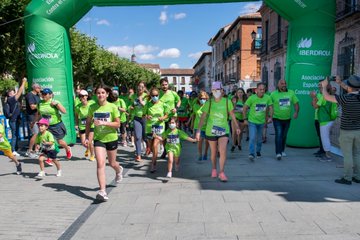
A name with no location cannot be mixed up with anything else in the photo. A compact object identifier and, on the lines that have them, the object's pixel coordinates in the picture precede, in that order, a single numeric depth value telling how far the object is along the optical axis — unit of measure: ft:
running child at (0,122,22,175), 20.30
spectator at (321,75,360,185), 17.29
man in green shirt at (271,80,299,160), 24.90
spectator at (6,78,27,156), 28.91
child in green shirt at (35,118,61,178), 20.56
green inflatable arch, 28.45
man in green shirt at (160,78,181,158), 24.23
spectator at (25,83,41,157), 27.37
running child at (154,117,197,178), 20.58
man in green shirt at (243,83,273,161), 24.76
